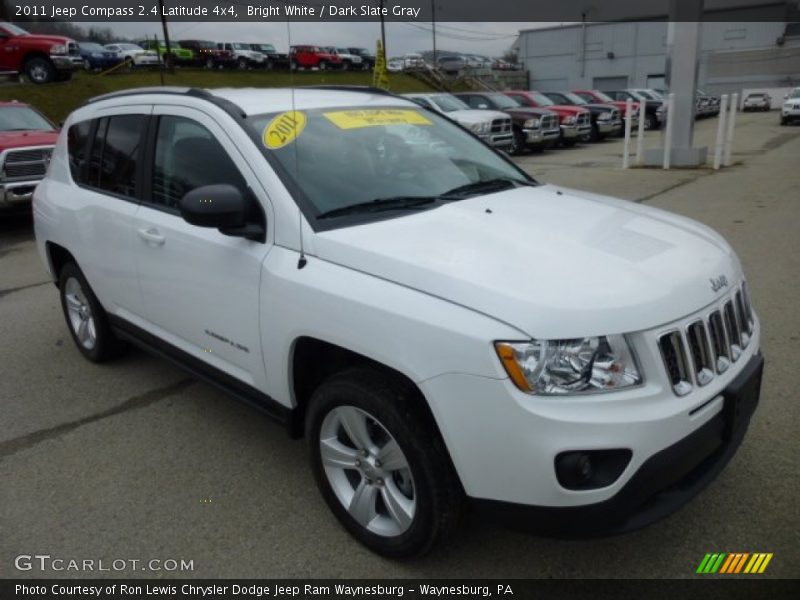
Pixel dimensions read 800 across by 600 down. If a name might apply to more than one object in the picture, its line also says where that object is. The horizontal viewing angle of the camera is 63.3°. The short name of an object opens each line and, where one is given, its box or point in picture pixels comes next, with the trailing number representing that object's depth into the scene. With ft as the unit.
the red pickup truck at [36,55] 60.34
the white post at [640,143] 48.20
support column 43.88
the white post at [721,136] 43.47
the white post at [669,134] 45.65
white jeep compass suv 6.68
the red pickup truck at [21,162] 29.53
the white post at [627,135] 47.55
